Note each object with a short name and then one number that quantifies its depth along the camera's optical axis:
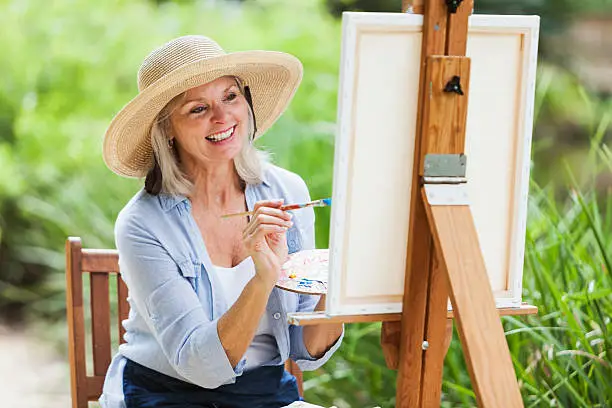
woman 4.32
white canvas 3.89
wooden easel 3.87
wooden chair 4.59
